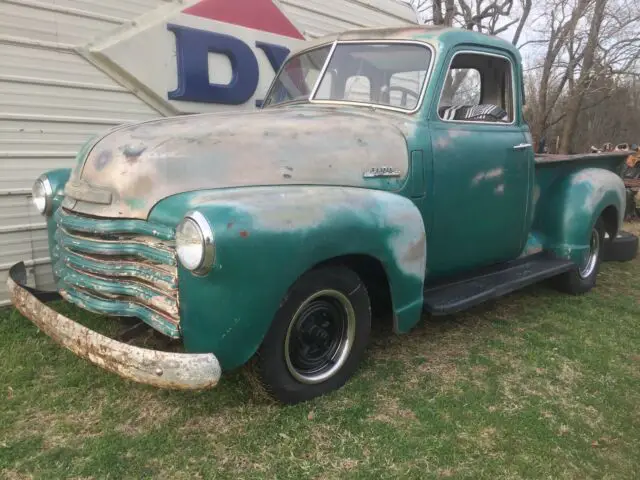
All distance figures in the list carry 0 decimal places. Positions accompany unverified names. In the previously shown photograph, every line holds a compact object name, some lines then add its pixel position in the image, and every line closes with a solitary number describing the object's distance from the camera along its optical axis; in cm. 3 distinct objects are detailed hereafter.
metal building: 400
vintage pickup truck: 230
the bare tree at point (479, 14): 1833
